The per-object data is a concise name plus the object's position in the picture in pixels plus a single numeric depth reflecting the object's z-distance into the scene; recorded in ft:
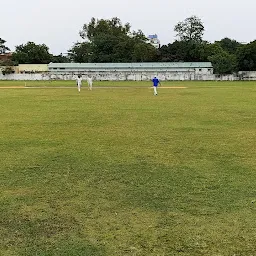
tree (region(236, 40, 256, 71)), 256.32
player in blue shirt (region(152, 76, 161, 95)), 98.00
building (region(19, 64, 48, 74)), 288.71
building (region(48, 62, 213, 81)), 257.75
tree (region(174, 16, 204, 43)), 332.39
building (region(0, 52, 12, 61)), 323.06
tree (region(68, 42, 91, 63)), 332.49
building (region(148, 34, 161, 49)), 415.15
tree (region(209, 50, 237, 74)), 253.85
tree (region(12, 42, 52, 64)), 310.84
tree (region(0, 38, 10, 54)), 357.61
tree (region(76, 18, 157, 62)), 306.51
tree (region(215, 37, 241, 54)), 330.98
